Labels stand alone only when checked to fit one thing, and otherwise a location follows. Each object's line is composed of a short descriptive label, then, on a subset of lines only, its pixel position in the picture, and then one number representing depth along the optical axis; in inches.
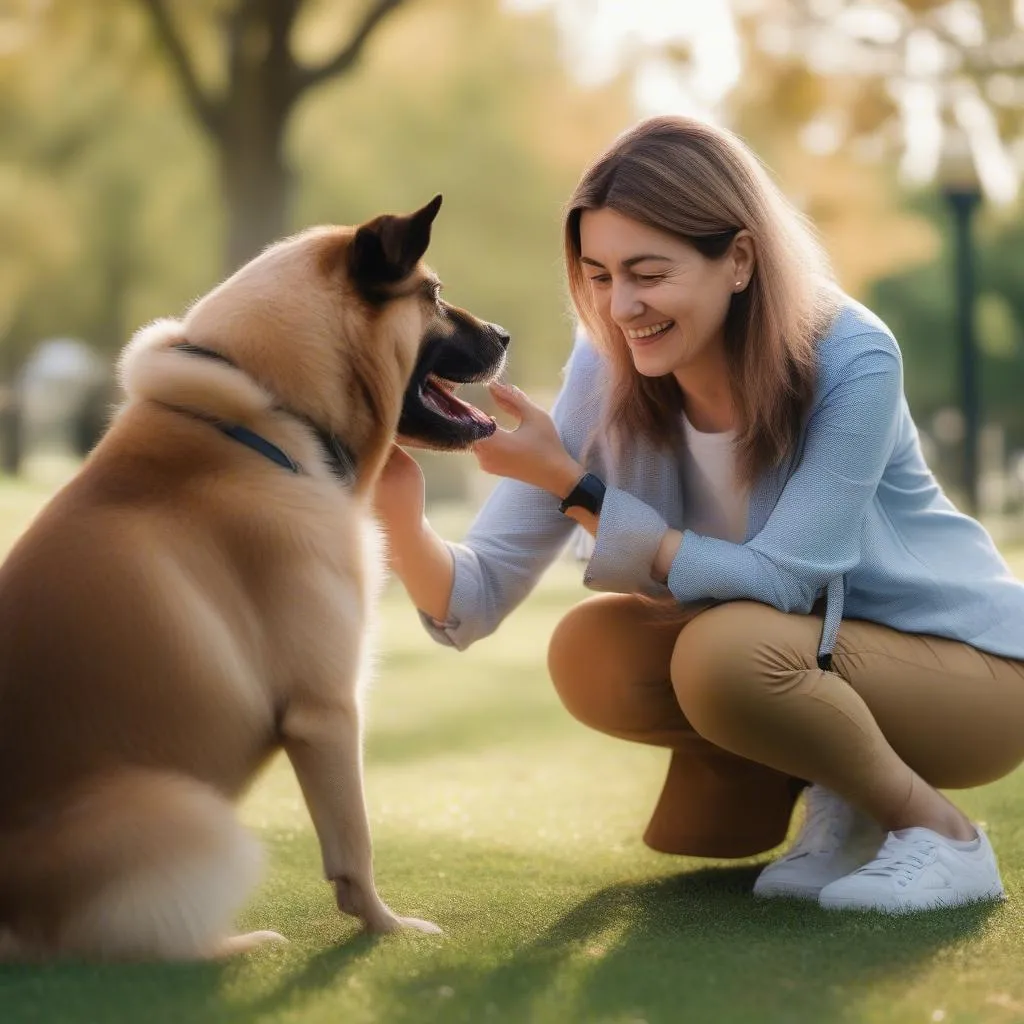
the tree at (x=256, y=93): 502.9
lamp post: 514.3
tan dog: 98.0
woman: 121.2
